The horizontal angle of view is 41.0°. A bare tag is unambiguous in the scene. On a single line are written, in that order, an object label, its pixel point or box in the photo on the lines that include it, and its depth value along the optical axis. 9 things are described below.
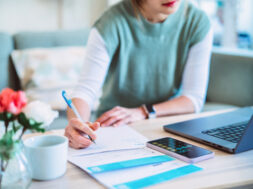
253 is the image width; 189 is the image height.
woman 1.20
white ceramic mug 0.61
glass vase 0.54
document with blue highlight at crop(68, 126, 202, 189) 0.62
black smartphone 0.73
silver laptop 0.78
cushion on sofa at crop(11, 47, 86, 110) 2.00
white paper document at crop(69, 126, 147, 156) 0.78
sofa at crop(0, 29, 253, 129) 1.91
